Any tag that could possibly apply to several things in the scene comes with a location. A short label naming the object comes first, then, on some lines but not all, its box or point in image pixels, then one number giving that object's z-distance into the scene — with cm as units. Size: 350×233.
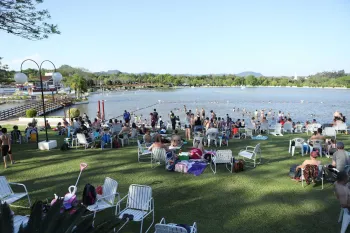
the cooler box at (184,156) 891
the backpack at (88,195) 527
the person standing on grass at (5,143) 877
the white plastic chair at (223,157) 809
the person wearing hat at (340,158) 675
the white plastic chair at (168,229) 377
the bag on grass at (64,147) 1118
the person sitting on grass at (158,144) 902
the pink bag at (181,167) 817
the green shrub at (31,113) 2581
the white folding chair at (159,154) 837
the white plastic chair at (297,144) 975
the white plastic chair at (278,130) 1442
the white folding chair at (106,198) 524
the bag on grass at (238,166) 814
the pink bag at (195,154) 898
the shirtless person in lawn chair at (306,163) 671
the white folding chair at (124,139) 1204
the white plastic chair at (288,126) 1566
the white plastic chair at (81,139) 1115
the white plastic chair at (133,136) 1292
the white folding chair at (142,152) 932
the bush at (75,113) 2735
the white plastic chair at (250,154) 840
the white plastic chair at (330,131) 1197
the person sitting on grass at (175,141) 960
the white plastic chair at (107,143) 1141
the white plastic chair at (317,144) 951
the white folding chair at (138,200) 512
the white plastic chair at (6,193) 580
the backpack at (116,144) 1170
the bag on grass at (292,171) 749
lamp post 923
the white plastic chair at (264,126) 1479
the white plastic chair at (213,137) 1157
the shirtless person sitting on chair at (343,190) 474
